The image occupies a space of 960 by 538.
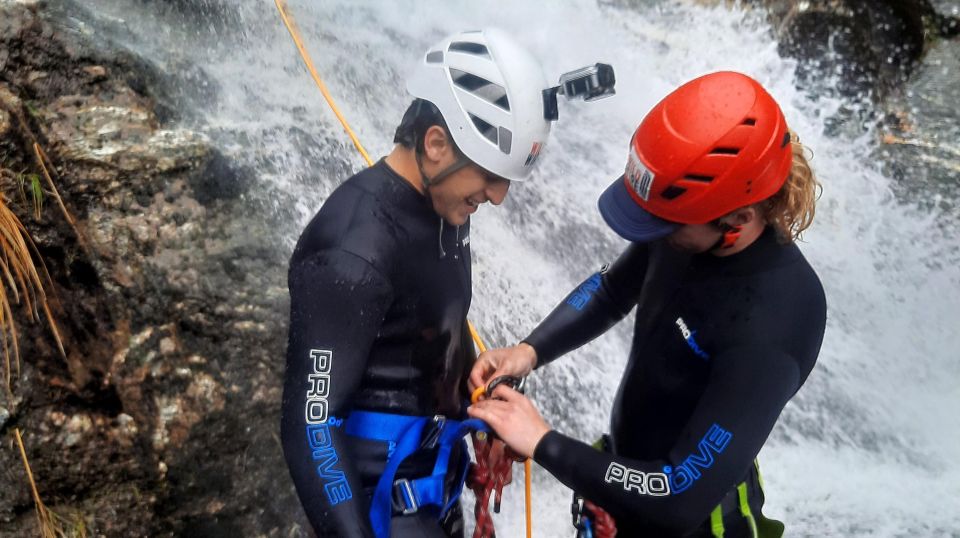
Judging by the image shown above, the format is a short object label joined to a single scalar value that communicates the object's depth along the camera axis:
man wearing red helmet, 1.85
